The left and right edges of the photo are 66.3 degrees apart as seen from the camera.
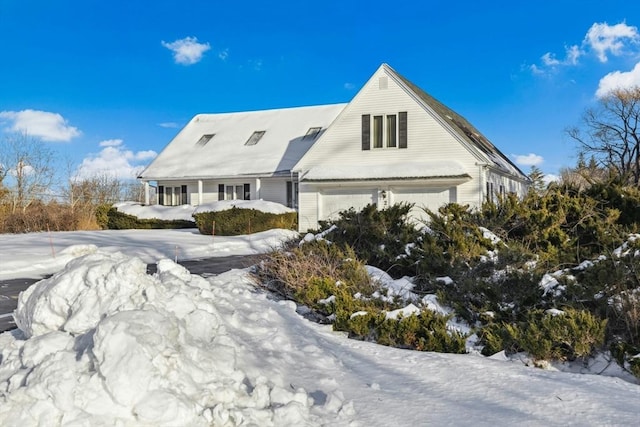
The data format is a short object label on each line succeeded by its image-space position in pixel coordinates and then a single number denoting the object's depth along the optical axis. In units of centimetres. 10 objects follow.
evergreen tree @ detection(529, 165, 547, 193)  5377
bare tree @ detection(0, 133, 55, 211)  2498
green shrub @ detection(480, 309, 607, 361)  468
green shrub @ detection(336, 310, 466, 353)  499
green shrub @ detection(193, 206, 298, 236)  1931
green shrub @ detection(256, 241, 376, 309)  641
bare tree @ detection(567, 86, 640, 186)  3488
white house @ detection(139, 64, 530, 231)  1925
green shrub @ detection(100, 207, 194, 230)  2342
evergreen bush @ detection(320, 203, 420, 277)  795
